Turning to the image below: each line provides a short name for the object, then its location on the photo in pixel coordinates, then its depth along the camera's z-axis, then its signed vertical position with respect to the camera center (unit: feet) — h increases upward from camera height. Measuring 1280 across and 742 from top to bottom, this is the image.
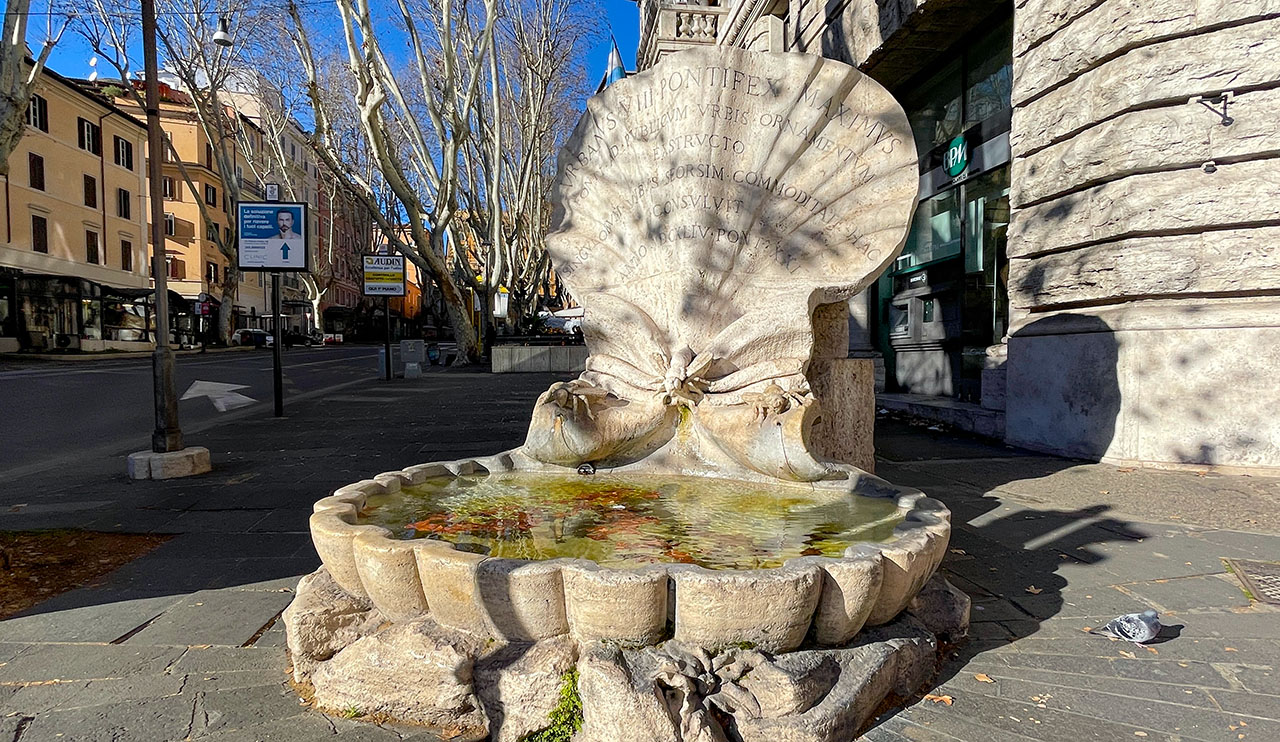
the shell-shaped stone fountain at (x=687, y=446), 6.95 -2.00
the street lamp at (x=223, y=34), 52.21 +22.37
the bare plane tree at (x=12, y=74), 34.42 +13.00
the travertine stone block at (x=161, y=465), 18.79 -3.32
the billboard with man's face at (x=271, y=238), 30.37 +4.25
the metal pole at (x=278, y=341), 30.32 -0.13
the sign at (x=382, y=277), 53.11 +4.48
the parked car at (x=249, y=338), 128.36 +0.03
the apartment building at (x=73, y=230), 90.68 +15.97
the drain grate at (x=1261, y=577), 10.21 -3.68
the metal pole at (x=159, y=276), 19.48 +1.76
